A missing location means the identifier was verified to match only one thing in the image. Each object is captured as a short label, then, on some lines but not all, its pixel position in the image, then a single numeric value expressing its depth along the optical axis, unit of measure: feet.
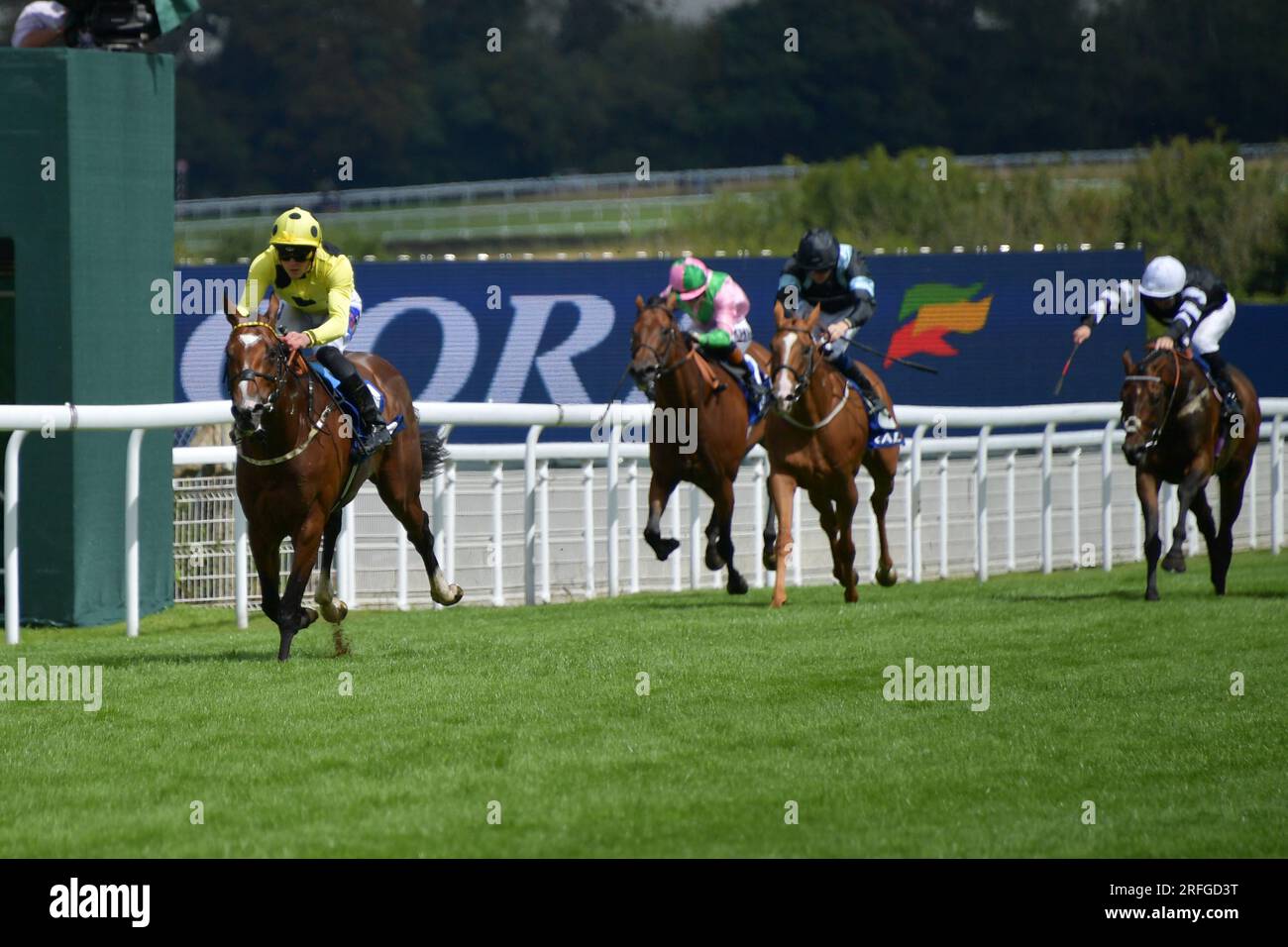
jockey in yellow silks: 27.20
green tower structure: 37.58
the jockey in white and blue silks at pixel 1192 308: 38.14
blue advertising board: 73.10
